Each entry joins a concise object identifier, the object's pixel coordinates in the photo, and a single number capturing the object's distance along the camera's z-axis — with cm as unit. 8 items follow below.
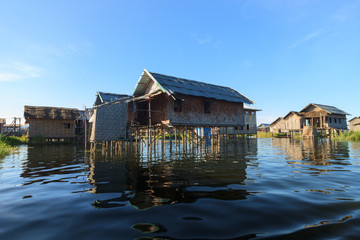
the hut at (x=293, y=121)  3362
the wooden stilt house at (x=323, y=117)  3083
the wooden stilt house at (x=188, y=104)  1430
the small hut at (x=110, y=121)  1389
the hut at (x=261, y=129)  5699
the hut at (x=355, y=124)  4285
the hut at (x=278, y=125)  3847
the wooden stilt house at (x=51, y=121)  2472
